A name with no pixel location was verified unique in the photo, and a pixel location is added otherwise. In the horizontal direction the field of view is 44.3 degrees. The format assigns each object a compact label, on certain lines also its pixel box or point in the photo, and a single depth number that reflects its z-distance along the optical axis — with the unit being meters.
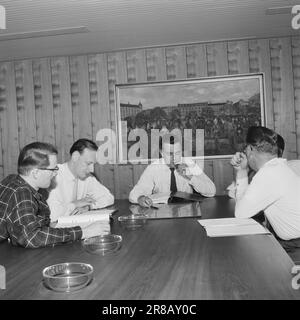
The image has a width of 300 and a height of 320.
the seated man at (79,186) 2.90
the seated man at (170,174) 3.87
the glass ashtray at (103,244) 1.82
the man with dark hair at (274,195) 2.39
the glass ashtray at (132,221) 2.34
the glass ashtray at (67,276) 1.32
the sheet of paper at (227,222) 2.29
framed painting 4.52
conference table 1.29
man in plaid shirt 1.91
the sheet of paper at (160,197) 3.18
